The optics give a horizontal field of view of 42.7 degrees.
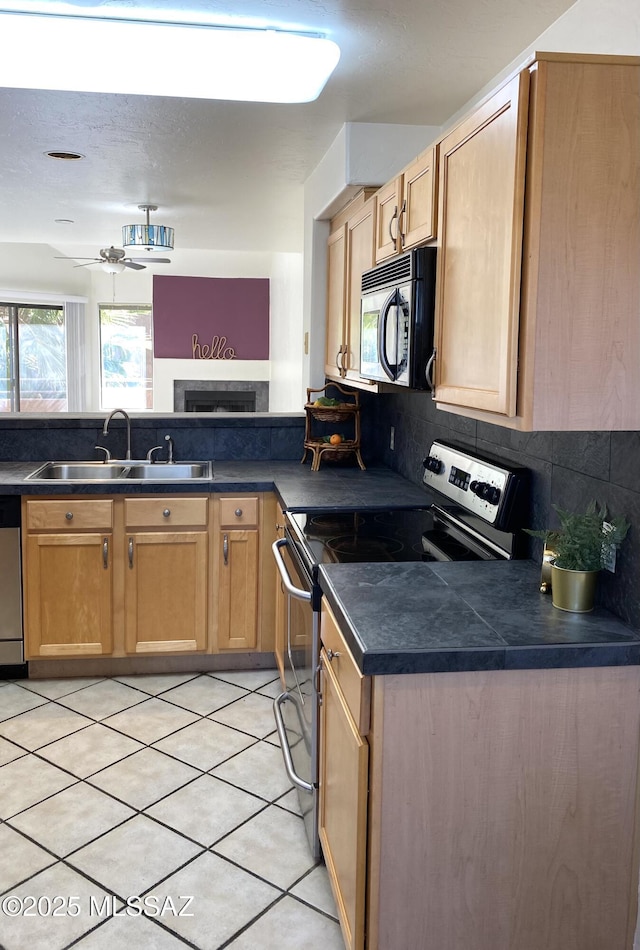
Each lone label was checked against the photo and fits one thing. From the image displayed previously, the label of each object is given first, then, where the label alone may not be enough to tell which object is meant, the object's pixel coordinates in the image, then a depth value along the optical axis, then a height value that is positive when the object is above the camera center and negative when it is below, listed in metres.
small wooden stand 3.77 -0.31
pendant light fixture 5.07 +0.84
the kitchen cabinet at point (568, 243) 1.53 +0.26
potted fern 1.70 -0.37
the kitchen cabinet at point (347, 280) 3.07 +0.40
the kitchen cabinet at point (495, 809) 1.54 -0.83
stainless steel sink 3.88 -0.47
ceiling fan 6.59 +0.90
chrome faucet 3.87 -0.23
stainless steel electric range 2.19 -0.48
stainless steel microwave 2.18 +0.16
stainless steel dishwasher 3.30 -0.88
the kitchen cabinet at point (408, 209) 2.19 +0.49
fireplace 9.11 -0.25
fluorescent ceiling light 2.20 +0.89
